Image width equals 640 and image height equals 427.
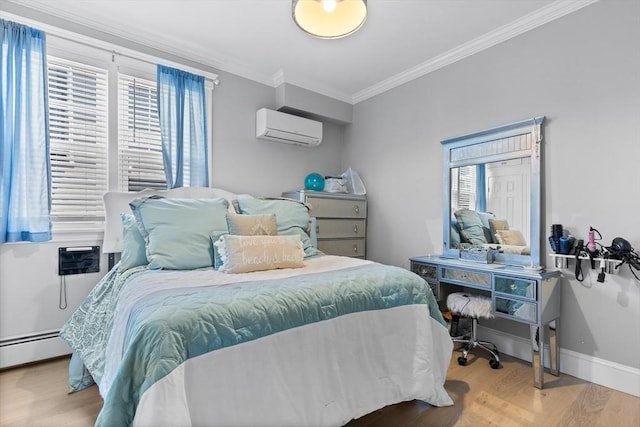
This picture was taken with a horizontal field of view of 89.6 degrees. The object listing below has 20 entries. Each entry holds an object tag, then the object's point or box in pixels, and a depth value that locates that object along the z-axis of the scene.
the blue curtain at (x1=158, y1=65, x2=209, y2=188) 2.77
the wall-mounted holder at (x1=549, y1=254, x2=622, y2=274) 2.01
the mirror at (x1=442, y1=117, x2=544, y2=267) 2.38
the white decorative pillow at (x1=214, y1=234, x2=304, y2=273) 1.88
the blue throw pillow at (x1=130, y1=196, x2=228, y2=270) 1.91
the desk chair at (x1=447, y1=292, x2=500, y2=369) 2.34
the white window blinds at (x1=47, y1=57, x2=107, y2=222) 2.38
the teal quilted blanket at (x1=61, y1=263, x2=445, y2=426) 1.00
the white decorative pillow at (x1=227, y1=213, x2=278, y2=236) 2.16
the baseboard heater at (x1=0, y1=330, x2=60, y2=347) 2.19
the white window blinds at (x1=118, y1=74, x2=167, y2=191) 2.66
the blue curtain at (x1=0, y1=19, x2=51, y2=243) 2.12
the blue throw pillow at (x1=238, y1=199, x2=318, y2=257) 2.46
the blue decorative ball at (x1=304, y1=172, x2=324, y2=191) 3.60
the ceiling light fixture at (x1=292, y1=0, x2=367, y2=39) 1.68
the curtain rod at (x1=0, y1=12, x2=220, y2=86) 2.24
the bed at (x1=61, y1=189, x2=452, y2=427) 1.04
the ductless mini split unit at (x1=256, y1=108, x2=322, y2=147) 3.25
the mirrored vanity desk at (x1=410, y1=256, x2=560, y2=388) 2.04
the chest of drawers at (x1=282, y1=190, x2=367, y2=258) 3.32
